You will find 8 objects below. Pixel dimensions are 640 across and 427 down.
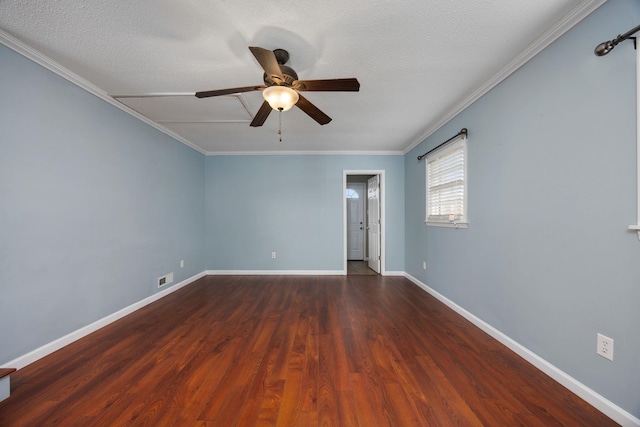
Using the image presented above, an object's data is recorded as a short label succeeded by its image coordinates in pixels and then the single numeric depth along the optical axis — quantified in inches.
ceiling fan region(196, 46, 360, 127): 60.9
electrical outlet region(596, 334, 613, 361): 50.7
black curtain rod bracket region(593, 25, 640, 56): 45.7
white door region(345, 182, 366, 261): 255.8
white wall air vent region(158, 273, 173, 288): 127.1
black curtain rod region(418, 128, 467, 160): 99.6
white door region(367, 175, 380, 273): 181.2
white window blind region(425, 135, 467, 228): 103.8
